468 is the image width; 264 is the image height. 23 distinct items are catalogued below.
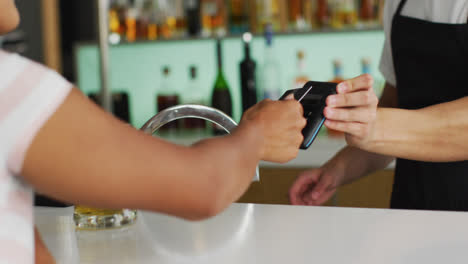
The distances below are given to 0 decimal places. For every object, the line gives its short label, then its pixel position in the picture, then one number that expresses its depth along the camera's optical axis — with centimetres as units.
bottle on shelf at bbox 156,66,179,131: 265
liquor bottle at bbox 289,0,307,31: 256
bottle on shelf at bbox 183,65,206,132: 263
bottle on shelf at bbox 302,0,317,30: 255
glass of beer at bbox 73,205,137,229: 97
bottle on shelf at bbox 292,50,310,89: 242
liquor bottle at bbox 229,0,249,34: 264
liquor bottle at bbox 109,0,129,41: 275
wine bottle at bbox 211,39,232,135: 246
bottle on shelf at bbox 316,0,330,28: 254
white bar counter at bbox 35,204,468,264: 80
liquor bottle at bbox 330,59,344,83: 237
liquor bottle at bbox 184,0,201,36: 265
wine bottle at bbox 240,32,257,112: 237
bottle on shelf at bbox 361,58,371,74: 239
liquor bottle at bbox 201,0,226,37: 264
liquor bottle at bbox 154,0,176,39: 273
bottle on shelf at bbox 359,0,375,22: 249
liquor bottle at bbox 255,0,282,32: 260
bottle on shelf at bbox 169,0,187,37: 270
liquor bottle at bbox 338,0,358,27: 250
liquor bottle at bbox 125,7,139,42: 277
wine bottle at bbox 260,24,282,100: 245
